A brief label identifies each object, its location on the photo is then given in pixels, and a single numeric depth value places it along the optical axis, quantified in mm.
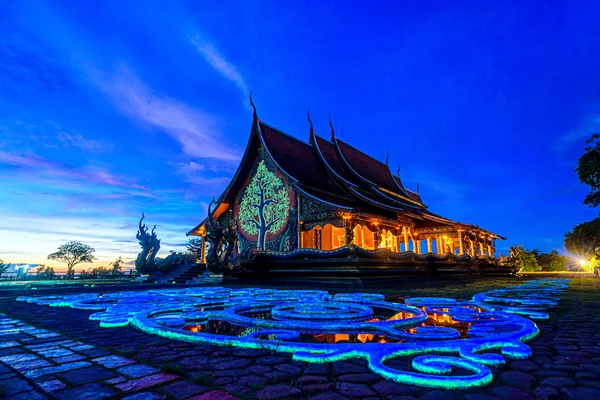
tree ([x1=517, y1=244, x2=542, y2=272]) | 35969
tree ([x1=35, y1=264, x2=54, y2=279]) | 20438
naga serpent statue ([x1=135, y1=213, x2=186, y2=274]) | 12875
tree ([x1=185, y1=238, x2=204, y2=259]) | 39216
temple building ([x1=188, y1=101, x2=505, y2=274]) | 14320
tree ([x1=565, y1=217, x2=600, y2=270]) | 15591
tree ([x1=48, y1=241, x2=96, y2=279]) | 35875
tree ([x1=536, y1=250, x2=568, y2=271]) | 41775
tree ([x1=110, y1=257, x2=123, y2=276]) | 30767
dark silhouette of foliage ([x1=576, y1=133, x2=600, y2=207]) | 12781
